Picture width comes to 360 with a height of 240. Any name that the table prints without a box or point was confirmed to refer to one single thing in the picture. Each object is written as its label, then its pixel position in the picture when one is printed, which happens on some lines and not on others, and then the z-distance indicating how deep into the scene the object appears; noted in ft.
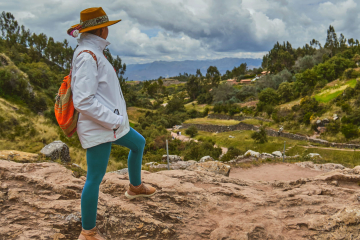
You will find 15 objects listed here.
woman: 7.75
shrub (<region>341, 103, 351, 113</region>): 98.32
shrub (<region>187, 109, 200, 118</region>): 200.19
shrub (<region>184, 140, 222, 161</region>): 59.89
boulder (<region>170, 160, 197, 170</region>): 37.43
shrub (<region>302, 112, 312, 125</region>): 108.58
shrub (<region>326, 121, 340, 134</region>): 92.22
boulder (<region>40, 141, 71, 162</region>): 23.70
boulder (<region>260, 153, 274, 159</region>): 53.20
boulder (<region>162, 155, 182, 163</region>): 46.15
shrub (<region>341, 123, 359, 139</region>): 83.72
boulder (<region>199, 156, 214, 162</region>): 44.33
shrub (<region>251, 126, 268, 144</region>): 91.66
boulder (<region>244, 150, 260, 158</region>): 51.84
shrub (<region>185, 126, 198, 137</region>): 133.49
